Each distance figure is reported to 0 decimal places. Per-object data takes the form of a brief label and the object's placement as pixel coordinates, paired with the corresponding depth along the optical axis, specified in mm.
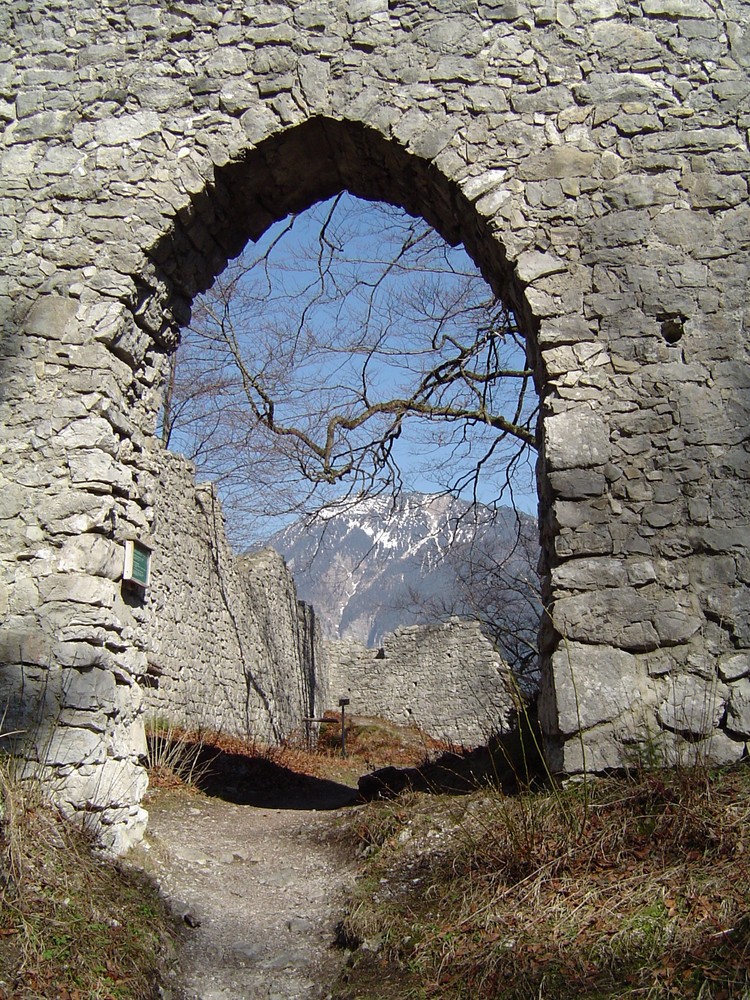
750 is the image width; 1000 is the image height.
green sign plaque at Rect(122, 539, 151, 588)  4684
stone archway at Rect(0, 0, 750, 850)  4125
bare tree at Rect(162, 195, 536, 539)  9680
